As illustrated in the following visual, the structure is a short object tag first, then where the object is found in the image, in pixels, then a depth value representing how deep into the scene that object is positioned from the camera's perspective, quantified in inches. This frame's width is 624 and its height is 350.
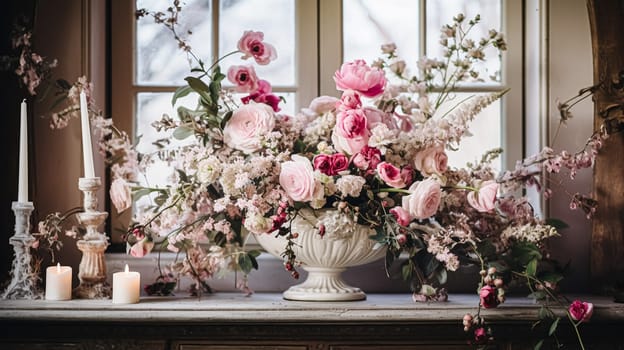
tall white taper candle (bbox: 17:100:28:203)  76.9
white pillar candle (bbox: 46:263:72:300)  76.1
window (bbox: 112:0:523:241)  92.6
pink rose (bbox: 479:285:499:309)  66.4
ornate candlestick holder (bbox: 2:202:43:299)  76.9
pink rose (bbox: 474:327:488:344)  65.7
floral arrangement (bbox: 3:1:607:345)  69.9
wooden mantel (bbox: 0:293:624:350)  71.3
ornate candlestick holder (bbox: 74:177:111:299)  77.2
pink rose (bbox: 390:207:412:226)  69.3
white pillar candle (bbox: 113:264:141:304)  74.2
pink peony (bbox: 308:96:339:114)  77.8
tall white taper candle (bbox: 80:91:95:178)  75.6
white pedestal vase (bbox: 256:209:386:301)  73.0
